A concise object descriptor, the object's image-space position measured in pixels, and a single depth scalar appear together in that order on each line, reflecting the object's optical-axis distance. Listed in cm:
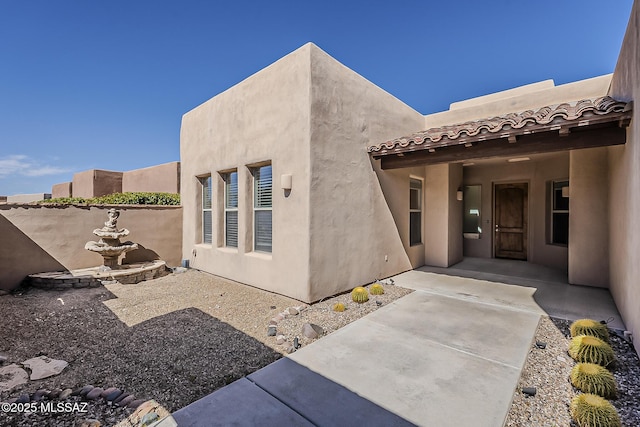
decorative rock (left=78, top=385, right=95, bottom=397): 306
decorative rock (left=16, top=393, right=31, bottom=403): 292
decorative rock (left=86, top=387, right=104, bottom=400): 299
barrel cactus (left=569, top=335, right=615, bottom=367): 340
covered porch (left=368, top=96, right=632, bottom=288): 516
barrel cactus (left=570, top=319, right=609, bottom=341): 396
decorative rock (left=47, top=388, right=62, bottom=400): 301
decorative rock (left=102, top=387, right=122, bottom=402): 298
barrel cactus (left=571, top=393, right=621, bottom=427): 234
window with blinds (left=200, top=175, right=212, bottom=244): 957
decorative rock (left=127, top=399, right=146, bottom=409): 284
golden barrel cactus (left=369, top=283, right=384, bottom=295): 644
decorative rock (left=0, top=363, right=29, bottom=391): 322
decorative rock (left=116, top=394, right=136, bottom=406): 289
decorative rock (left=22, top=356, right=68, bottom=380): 347
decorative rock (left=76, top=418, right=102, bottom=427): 255
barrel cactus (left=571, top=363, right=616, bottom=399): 284
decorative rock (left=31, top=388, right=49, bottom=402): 296
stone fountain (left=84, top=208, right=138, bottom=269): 830
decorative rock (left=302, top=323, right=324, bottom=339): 441
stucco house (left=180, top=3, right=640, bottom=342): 521
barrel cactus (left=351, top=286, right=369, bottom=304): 599
